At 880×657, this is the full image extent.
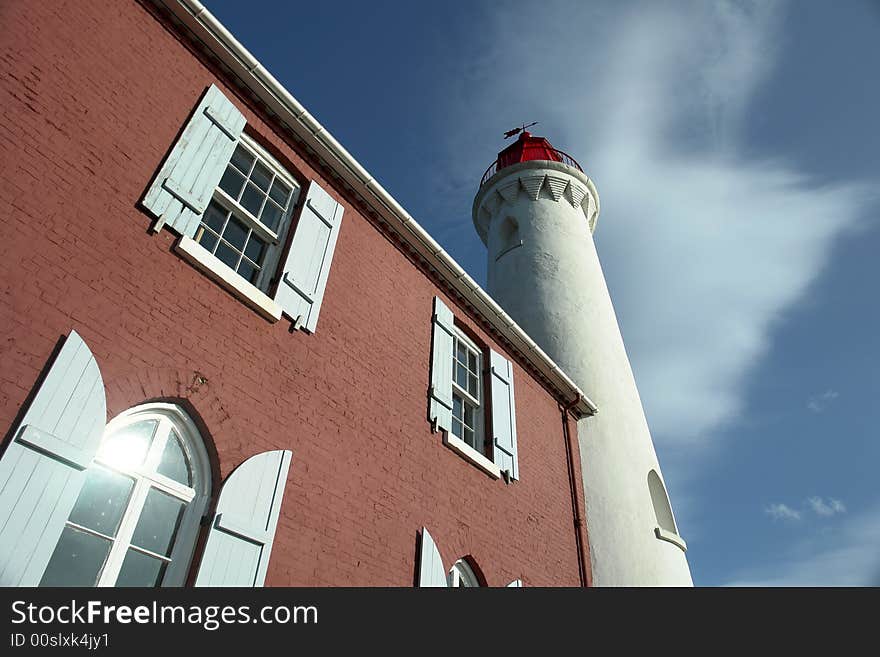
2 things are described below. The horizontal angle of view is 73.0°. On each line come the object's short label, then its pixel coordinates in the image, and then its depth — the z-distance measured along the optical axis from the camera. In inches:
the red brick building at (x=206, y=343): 158.2
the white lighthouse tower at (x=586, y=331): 415.8
